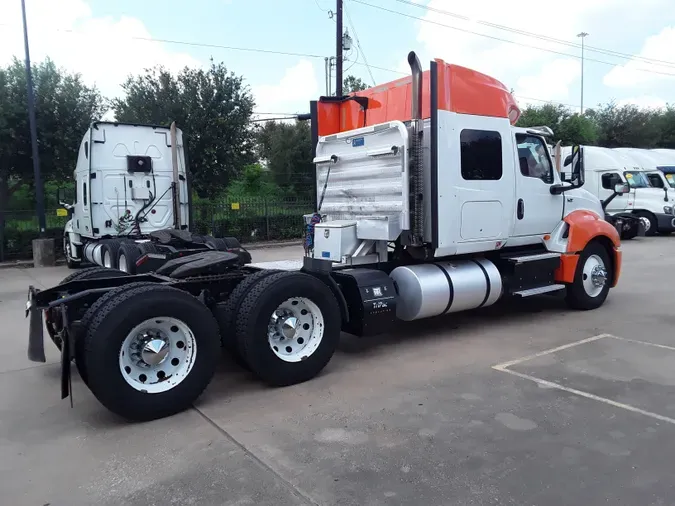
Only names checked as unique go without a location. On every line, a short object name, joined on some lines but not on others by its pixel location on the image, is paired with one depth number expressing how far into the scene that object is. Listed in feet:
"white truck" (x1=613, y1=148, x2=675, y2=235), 66.85
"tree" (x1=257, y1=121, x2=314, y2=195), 107.76
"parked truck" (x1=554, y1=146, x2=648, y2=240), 67.46
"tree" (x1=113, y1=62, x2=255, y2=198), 63.87
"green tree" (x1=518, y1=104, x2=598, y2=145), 106.93
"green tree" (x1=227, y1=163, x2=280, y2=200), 70.34
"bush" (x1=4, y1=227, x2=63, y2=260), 51.57
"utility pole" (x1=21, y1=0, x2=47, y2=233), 46.75
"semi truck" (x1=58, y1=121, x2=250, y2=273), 38.42
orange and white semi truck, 14.60
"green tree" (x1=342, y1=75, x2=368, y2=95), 109.10
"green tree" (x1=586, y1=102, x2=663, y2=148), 132.26
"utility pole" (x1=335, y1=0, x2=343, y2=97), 62.85
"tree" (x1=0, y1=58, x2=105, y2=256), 53.26
